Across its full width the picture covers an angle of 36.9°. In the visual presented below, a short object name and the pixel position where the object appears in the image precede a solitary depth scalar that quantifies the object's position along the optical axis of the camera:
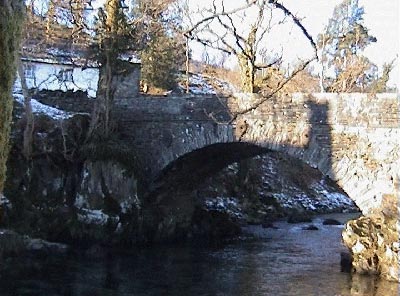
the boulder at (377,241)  10.53
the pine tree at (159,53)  14.62
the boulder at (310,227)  17.39
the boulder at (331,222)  18.75
